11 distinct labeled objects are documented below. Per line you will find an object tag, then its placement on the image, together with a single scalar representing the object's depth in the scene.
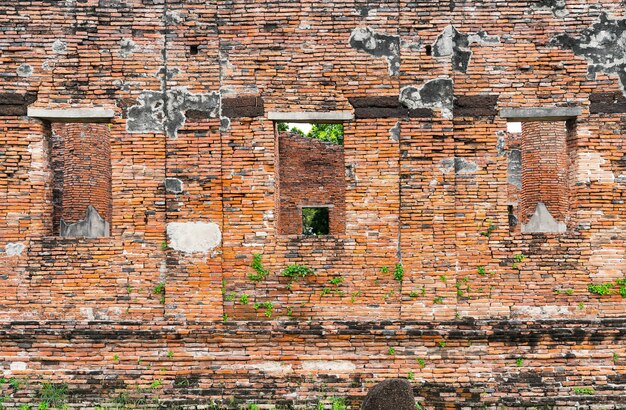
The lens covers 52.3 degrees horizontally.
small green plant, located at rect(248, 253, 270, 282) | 8.07
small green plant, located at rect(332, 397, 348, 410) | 7.53
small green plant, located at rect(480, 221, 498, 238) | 8.10
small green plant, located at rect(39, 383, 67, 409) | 7.67
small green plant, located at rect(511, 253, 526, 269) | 8.05
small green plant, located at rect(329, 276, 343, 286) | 8.02
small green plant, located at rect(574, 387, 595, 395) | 7.75
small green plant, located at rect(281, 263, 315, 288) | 8.02
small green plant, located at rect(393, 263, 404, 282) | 8.01
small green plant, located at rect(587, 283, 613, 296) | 8.01
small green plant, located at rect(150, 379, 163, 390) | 7.81
